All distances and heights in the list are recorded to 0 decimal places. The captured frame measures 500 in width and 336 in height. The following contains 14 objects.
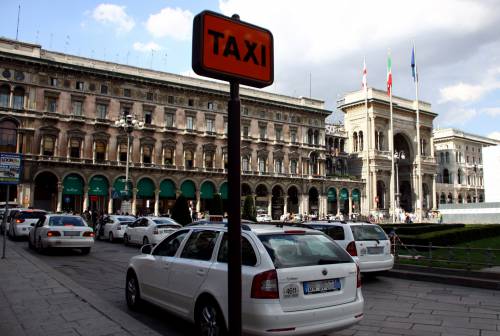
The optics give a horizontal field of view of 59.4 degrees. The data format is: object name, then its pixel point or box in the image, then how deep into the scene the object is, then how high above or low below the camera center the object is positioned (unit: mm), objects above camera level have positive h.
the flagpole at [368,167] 71250 +8359
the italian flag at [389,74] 46594 +15230
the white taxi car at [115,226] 23047 -708
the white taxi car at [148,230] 18953 -699
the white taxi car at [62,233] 15648 -746
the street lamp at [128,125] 26781 +5506
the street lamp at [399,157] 73950 +10065
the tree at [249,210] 28727 +361
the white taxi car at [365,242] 10812 -616
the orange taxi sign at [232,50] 2932 +1153
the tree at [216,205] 28752 +654
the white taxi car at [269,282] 4730 -784
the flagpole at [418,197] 48300 +3660
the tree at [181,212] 25312 +135
